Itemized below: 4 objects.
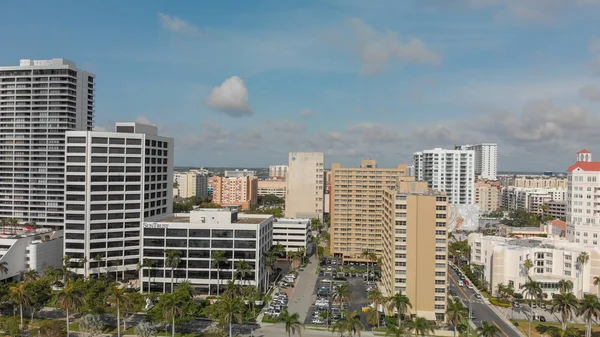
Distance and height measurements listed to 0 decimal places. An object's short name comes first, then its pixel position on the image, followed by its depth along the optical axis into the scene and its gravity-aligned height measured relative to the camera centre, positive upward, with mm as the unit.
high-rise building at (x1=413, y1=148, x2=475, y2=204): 177625 +1214
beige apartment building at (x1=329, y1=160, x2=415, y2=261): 122812 -9276
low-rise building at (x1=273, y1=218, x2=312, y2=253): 127500 -17851
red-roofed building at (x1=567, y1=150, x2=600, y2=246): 107500 -5978
